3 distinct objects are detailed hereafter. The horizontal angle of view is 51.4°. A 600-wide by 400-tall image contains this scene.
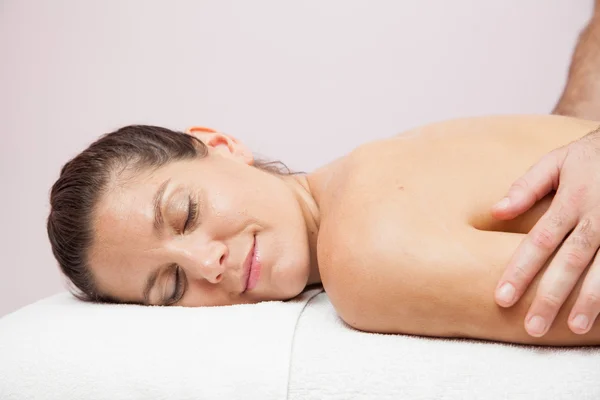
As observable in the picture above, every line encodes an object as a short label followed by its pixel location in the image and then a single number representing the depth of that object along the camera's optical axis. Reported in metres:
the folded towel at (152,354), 0.85
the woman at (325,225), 0.86
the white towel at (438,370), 0.77
